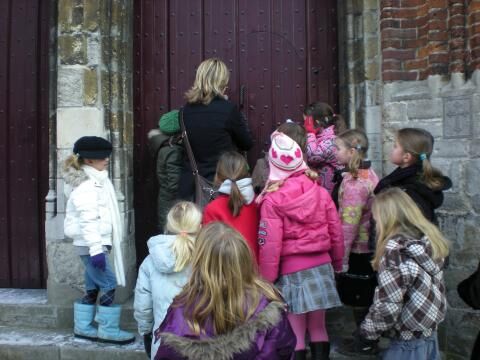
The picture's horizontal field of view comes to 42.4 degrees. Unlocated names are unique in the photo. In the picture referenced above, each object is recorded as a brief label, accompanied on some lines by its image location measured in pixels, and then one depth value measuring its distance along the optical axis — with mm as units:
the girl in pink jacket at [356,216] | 4137
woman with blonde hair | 4449
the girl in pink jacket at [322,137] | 4480
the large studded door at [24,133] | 5465
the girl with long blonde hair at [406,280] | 3180
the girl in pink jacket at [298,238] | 3721
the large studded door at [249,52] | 5398
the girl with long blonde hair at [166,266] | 3252
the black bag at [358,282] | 4105
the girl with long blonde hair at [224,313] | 2211
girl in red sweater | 3930
